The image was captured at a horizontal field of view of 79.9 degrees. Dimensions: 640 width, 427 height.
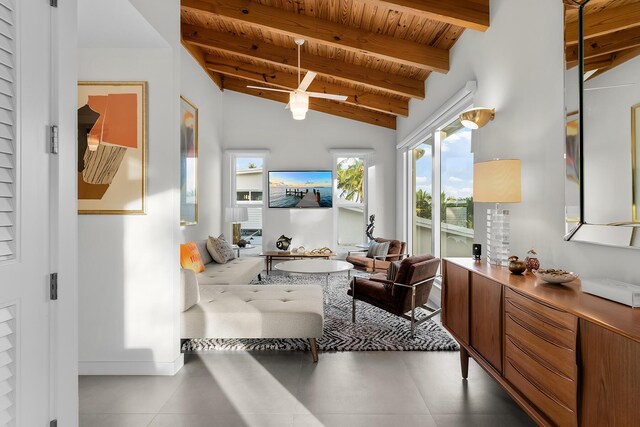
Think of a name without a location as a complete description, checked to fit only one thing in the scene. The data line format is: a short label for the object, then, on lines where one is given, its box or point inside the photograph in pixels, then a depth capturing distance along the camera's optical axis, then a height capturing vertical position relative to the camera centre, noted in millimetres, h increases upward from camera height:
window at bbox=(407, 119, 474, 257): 4352 +267
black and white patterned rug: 3336 -1164
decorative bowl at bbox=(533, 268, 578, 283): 1863 -319
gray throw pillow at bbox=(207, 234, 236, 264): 5684 -564
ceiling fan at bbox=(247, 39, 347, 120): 4422 +1335
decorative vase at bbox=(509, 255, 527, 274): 2201 -319
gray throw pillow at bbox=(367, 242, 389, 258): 6139 -607
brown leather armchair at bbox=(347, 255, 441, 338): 3465 -729
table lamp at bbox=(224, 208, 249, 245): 6465 -40
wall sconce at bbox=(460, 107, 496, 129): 3107 +788
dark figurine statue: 7270 -294
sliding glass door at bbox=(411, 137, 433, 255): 5580 +216
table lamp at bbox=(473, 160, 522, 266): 2535 +137
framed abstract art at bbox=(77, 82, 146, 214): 2857 +483
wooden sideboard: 1236 -556
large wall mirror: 1662 +432
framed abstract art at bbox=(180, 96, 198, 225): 5059 +703
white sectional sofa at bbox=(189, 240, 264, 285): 4484 -765
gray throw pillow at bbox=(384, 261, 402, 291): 3645 -590
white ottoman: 3033 -870
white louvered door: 1277 +5
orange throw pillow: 4559 -547
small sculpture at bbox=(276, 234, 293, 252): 7023 -563
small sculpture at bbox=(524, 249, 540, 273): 2252 -309
